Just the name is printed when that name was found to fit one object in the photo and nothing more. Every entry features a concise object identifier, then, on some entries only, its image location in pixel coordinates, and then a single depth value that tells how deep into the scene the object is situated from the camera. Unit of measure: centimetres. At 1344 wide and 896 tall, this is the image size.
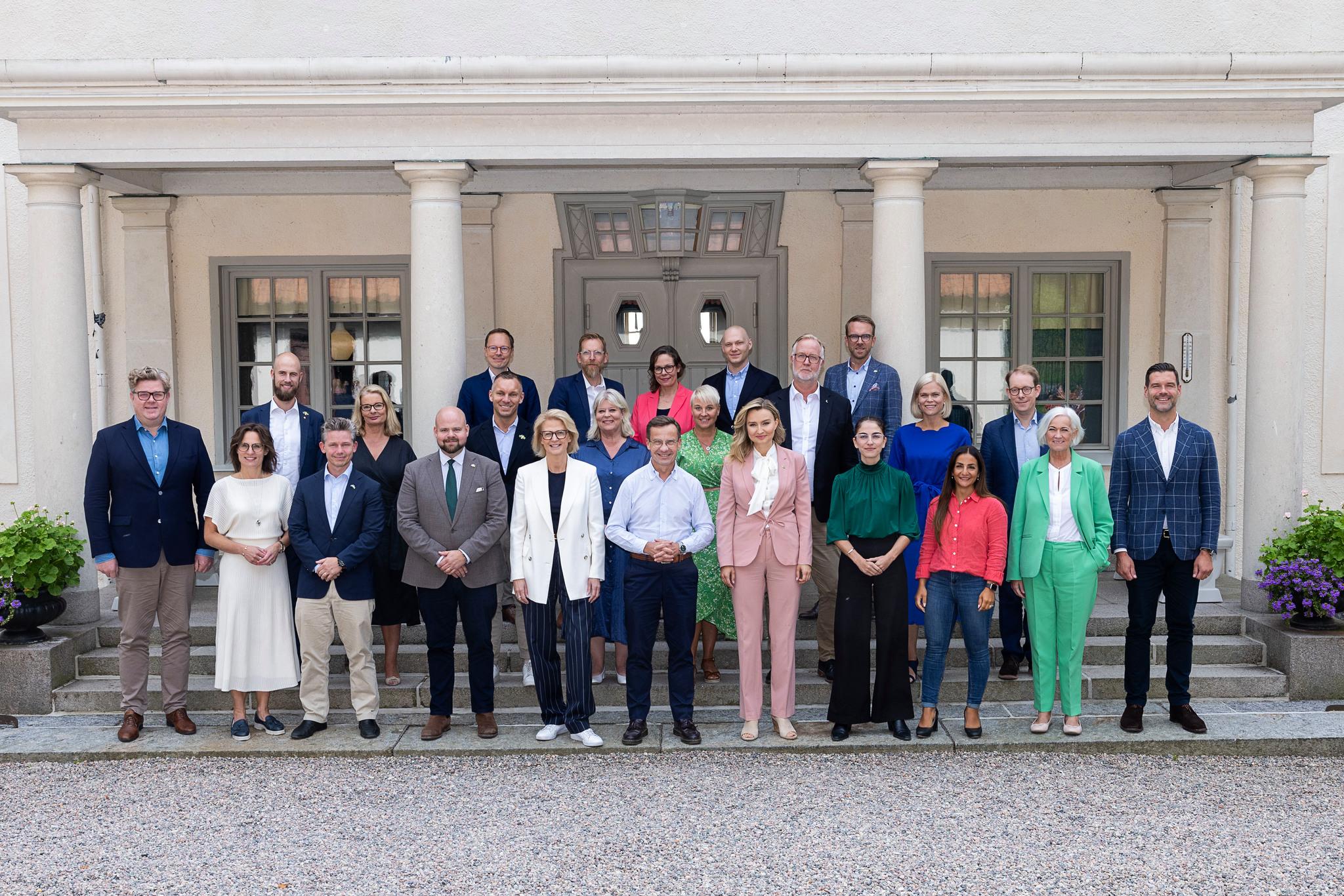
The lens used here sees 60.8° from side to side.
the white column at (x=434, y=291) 672
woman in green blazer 559
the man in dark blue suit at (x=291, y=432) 620
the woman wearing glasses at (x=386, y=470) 609
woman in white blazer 564
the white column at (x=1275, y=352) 682
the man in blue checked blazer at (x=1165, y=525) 569
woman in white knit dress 575
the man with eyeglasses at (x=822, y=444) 624
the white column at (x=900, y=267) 675
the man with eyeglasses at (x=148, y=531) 586
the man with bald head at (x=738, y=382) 646
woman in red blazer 634
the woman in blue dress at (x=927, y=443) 603
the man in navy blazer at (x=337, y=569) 571
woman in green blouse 561
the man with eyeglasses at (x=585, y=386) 655
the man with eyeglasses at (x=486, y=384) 657
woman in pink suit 566
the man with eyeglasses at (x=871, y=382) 648
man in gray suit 569
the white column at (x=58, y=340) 676
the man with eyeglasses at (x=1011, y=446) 604
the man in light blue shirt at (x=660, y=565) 568
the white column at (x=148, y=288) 862
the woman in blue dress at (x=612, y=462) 598
